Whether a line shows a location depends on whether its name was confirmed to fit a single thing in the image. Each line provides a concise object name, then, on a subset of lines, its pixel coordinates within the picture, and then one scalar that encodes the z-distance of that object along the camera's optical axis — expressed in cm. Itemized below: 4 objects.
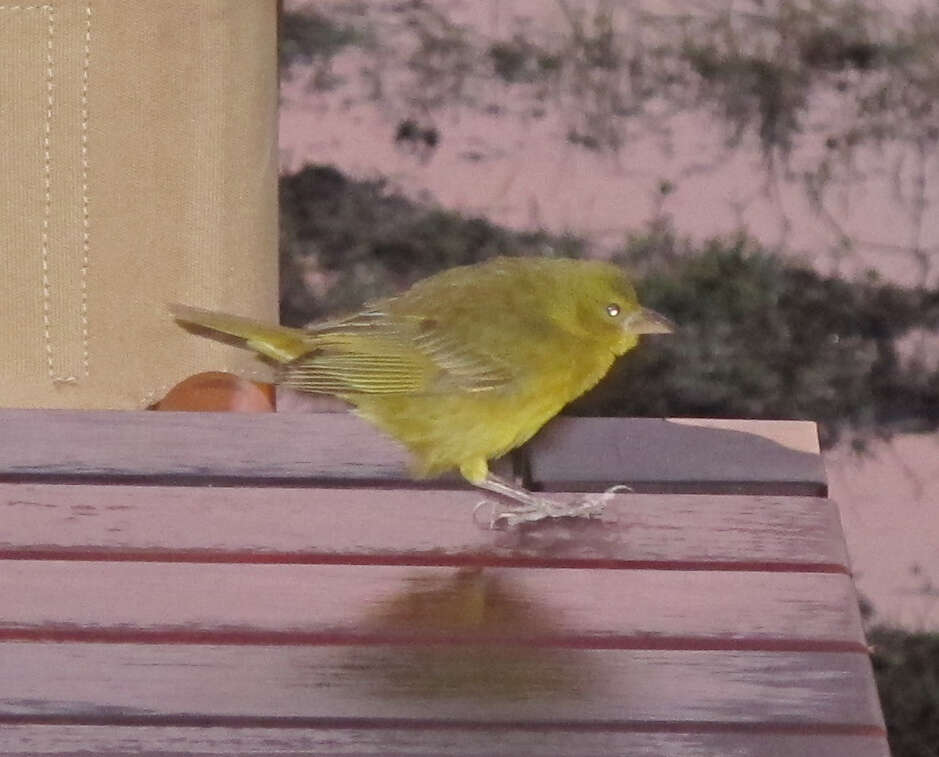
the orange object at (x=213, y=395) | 275
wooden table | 256
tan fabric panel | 273
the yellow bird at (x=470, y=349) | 267
